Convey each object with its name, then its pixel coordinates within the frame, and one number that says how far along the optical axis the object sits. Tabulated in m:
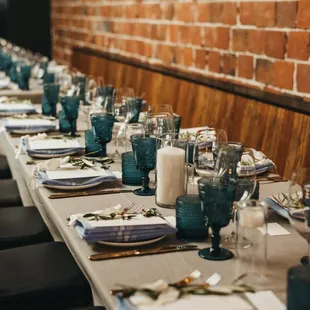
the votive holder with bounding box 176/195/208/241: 1.63
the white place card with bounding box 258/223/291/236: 1.68
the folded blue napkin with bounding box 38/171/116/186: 2.07
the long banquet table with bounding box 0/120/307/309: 1.39
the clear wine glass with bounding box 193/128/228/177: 1.94
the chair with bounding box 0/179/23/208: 3.04
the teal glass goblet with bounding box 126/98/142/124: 2.86
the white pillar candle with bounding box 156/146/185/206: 1.88
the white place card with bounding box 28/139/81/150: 2.57
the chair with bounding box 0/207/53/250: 2.47
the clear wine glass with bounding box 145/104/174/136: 2.33
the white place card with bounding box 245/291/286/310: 1.25
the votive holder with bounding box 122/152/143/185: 2.14
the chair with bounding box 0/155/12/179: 3.69
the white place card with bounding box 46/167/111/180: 2.12
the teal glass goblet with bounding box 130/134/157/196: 2.00
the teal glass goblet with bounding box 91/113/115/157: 2.44
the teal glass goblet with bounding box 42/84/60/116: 3.41
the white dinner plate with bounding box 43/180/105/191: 2.05
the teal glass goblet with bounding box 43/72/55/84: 4.33
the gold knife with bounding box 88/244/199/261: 1.51
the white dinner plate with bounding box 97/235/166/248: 1.57
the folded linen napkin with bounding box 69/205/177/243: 1.57
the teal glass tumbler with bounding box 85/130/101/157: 2.57
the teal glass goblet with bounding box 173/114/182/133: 2.46
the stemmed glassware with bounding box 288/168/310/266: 1.45
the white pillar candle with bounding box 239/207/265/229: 1.39
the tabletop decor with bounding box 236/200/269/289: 1.39
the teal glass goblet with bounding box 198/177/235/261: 1.50
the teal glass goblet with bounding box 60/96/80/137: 2.93
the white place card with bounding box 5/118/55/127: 3.03
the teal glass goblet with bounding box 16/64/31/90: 4.54
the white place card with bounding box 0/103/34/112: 3.55
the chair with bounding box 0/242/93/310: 1.94
